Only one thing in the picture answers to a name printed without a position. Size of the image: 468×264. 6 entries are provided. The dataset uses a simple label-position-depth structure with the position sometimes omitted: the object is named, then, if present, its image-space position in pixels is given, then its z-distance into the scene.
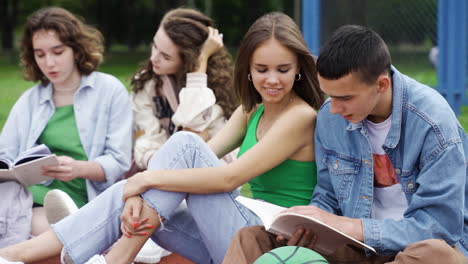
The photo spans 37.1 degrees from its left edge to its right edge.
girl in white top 4.11
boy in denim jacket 2.52
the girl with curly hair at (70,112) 4.07
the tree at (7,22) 29.59
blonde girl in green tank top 3.00
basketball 2.48
